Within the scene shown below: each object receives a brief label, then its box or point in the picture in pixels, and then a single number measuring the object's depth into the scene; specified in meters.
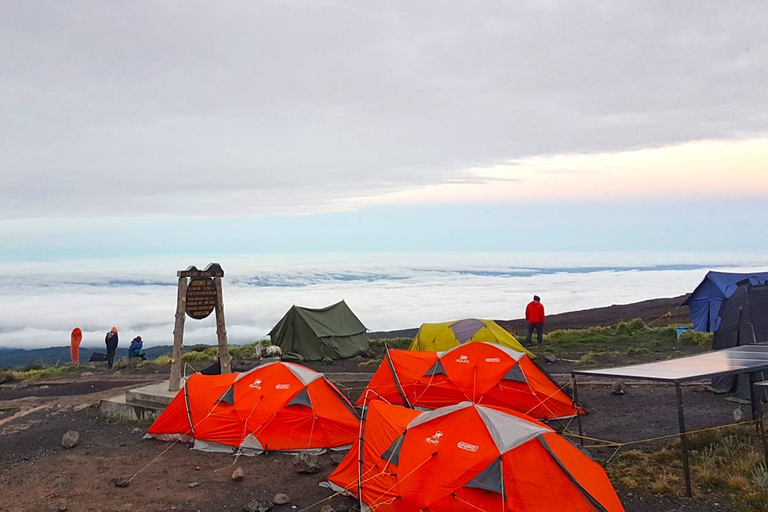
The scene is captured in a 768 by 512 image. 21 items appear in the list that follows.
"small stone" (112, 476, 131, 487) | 9.46
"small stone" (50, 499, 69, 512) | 8.55
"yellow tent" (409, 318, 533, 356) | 17.95
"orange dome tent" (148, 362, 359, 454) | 10.90
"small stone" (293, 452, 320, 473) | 9.64
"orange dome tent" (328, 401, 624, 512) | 6.94
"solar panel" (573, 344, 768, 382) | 8.38
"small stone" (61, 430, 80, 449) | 11.89
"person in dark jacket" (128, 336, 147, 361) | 24.89
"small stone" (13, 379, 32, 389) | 19.75
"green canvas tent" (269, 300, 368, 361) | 22.86
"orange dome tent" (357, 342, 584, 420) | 12.45
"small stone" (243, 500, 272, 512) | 8.16
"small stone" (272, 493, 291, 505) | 8.35
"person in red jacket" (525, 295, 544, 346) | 23.77
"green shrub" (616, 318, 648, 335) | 27.42
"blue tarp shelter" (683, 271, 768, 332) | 23.48
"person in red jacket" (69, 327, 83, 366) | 26.41
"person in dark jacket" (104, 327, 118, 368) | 24.28
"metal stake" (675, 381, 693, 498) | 7.99
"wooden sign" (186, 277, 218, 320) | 14.70
